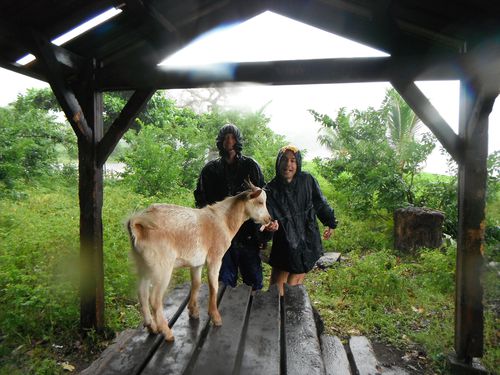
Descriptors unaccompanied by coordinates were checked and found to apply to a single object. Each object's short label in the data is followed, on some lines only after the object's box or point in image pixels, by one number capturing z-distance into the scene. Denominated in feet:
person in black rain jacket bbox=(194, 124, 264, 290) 13.87
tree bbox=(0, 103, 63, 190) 32.88
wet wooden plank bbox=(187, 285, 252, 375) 8.04
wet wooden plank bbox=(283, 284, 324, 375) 8.23
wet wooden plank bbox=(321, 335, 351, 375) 10.82
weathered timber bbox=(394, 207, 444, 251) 25.03
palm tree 34.59
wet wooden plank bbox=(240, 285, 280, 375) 8.11
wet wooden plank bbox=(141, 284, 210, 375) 8.02
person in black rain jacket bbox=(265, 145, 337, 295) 13.53
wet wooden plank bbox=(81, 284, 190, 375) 8.04
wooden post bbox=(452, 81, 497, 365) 11.74
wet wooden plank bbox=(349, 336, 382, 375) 11.32
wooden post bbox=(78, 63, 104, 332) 13.99
